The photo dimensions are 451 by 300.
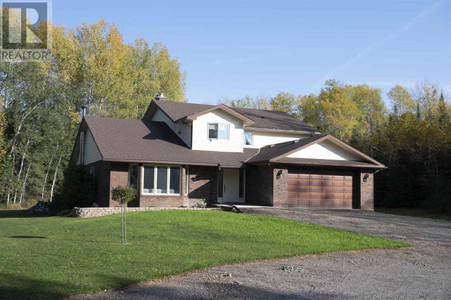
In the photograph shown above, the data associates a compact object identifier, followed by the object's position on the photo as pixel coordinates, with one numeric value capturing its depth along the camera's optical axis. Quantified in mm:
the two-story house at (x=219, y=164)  22109
